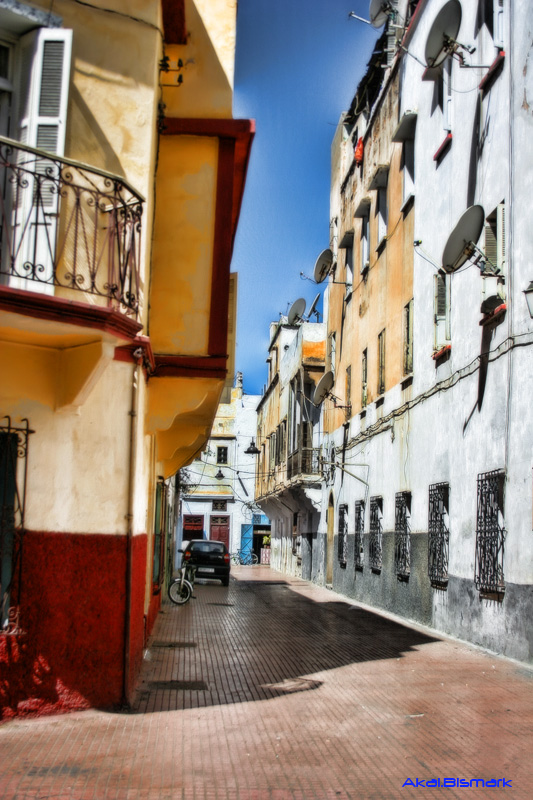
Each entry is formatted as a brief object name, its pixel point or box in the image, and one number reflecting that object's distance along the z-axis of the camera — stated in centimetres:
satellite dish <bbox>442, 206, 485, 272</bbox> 1261
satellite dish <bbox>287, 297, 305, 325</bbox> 3728
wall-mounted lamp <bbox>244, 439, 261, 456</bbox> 4520
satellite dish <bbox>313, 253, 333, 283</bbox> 2661
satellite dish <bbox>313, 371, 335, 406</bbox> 2519
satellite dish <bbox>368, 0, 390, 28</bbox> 1967
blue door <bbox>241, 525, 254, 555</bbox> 5903
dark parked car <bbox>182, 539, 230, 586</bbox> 2775
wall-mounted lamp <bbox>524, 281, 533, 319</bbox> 1075
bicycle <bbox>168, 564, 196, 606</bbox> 2008
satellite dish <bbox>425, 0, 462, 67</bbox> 1423
